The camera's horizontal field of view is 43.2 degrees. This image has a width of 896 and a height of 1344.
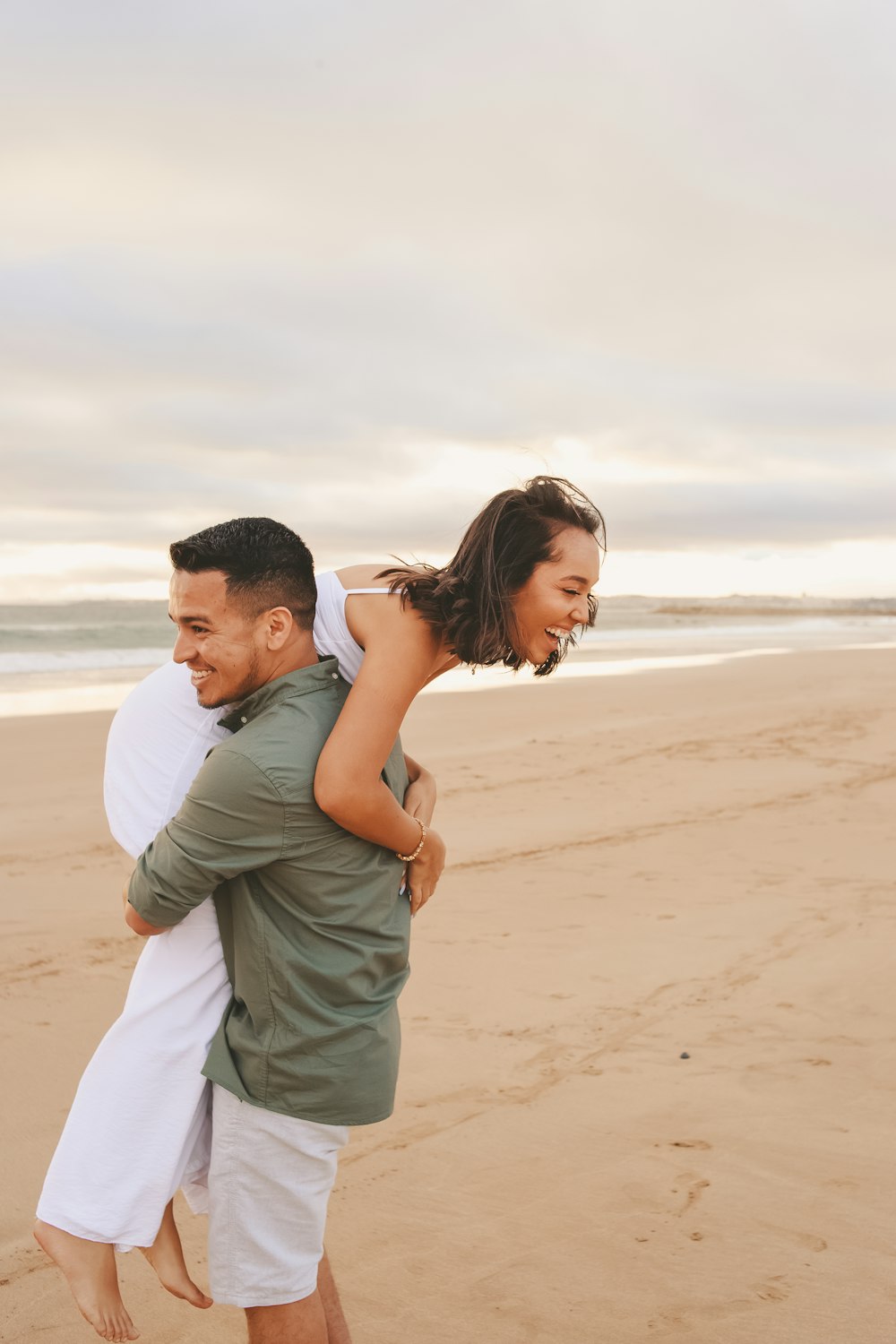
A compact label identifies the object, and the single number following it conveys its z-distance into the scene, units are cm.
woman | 194
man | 188
